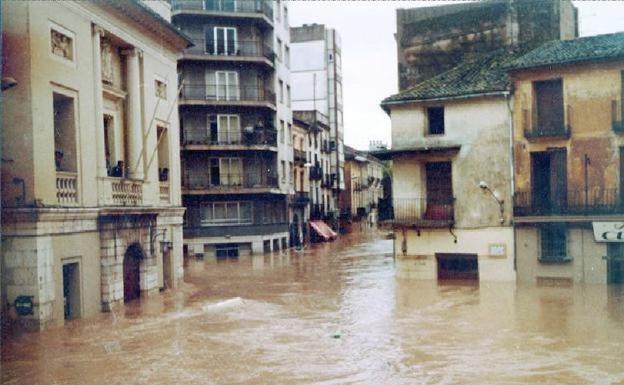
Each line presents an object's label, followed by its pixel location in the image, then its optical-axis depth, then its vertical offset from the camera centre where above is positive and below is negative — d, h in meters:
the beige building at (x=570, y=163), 27.94 +1.10
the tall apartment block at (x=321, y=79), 71.81 +12.11
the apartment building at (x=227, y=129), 49.12 +5.01
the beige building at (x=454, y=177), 30.23 +0.72
